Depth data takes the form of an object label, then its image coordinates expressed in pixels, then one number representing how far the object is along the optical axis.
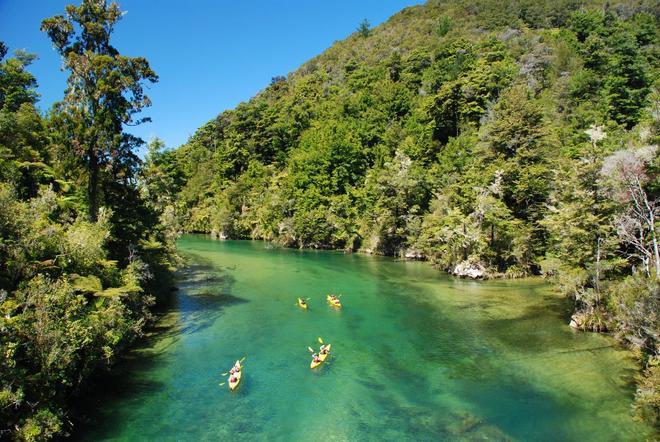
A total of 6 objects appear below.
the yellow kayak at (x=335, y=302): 29.12
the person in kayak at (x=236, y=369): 17.21
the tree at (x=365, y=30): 135.12
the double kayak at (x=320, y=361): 18.88
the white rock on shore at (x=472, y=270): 38.72
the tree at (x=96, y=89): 22.11
